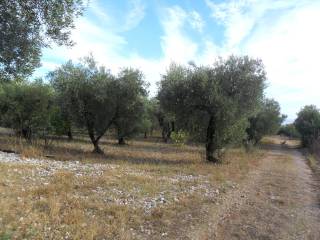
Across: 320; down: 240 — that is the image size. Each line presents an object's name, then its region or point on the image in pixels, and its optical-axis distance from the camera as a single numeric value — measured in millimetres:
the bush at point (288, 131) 105338
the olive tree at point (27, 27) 8422
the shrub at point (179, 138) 32312
